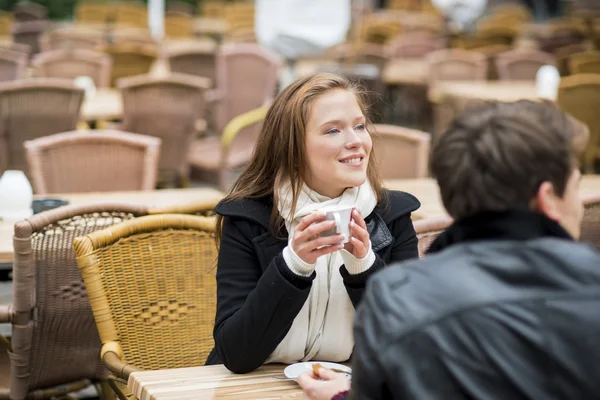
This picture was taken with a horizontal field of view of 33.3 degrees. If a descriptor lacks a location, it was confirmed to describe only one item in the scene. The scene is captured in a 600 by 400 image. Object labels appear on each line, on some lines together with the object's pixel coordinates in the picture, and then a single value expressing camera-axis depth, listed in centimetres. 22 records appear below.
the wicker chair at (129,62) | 862
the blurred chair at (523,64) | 963
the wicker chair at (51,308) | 284
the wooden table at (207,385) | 195
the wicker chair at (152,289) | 255
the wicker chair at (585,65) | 878
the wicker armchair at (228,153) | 580
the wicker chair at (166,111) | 585
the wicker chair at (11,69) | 736
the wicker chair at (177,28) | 1431
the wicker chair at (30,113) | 536
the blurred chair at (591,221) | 304
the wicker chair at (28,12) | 1562
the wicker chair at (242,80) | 781
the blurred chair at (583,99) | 665
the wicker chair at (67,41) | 1039
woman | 211
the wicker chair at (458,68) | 962
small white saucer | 203
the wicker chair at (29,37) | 1144
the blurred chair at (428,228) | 270
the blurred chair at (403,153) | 441
